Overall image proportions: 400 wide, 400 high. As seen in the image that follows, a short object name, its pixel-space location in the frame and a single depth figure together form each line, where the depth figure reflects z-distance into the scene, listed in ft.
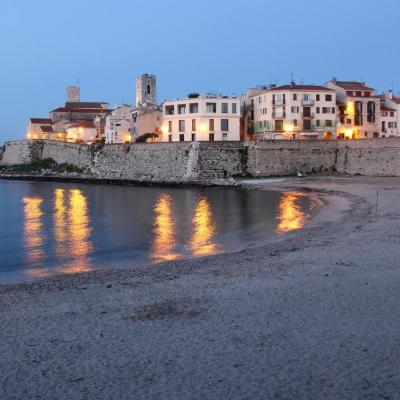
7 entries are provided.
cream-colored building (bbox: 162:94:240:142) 210.59
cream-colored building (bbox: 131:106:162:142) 249.55
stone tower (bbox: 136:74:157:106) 327.88
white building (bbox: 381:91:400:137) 239.71
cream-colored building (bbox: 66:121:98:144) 316.91
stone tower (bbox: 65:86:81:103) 430.61
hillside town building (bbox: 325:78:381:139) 225.56
